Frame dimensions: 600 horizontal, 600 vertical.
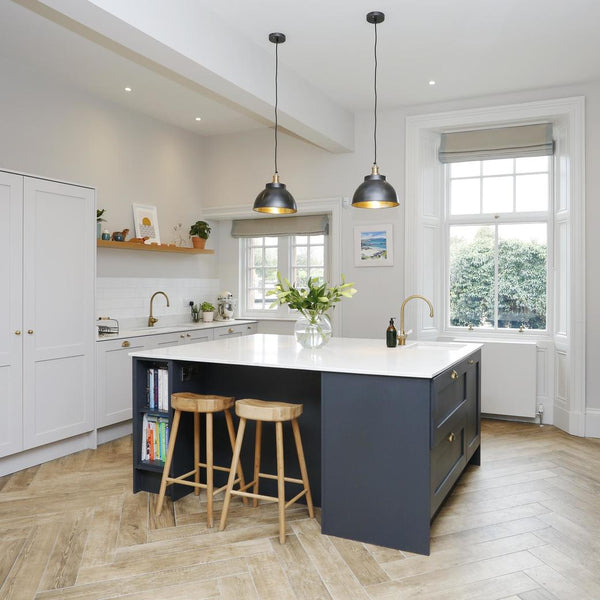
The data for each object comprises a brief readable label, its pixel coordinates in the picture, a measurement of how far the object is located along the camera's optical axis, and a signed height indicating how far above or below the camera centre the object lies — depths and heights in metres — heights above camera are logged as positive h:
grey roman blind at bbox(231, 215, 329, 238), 6.21 +0.81
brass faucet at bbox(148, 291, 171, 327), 5.73 -0.24
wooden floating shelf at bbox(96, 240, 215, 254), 5.01 +0.48
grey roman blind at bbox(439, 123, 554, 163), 5.16 +1.45
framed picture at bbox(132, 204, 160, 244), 5.61 +0.76
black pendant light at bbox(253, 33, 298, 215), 3.64 +0.62
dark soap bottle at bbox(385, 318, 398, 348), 3.67 -0.27
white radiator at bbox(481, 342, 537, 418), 5.21 -0.79
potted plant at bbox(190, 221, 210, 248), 6.27 +0.71
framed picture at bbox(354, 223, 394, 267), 5.53 +0.50
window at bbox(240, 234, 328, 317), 6.43 +0.39
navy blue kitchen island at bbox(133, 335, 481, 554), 2.69 -0.73
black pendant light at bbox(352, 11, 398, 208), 3.48 +0.65
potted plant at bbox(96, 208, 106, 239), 5.00 +0.65
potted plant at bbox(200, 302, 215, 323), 6.36 -0.18
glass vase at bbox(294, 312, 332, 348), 3.52 -0.22
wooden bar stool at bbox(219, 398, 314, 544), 2.84 -0.75
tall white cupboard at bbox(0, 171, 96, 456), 3.78 -0.11
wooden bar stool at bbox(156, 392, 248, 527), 3.05 -0.79
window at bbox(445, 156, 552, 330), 5.43 +0.54
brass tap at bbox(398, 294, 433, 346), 3.76 -0.28
